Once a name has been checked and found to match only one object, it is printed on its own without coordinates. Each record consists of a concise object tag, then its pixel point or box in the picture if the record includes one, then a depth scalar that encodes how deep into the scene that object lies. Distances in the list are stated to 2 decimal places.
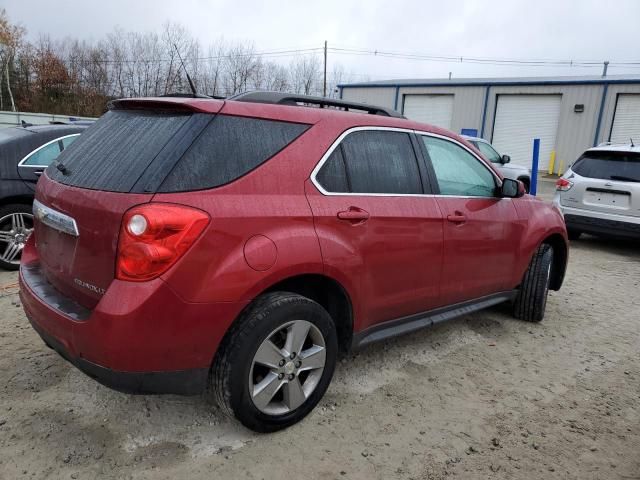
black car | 5.03
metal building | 22.48
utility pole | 40.06
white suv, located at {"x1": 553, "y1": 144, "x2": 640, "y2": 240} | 7.16
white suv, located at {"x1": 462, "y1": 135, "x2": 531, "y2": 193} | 11.82
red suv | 2.14
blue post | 11.93
